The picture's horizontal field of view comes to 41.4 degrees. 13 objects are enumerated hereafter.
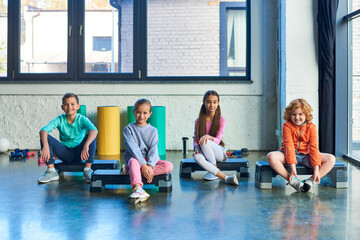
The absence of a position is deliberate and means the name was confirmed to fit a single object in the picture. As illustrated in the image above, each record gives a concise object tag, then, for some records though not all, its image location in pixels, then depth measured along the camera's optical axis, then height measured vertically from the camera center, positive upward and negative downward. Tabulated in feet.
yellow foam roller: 19.38 -0.58
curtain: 17.33 +1.61
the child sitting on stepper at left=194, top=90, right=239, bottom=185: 13.29 -0.54
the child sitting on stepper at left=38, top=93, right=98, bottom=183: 13.12 -0.73
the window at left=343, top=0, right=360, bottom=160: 17.58 +1.70
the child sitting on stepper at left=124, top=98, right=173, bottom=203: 11.39 -0.73
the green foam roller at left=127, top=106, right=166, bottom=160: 19.21 -0.22
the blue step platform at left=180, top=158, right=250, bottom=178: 13.96 -1.49
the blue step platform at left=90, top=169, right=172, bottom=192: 11.69 -1.59
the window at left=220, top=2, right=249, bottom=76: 20.92 +3.41
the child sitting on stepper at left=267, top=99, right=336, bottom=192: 11.91 -0.81
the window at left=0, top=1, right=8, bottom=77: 21.13 +3.64
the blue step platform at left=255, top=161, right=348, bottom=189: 12.23 -1.49
